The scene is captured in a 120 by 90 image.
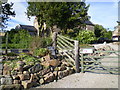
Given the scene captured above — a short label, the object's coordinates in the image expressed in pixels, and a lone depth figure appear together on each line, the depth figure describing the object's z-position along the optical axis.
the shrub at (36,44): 6.04
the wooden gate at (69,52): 4.87
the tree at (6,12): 21.56
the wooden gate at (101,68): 4.42
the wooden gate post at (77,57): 4.86
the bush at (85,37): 15.25
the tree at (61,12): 15.74
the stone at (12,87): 3.24
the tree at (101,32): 35.00
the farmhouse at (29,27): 28.22
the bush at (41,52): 5.18
